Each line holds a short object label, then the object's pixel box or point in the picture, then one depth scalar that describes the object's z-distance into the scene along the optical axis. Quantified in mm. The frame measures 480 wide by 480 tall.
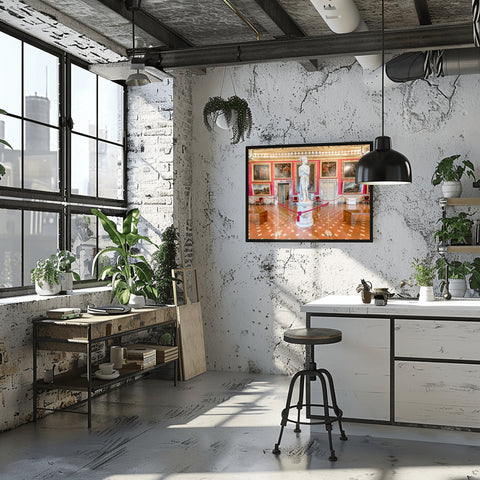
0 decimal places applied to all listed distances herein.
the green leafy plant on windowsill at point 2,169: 4652
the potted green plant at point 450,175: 6316
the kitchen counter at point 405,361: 4668
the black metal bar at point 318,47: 5109
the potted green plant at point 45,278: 5469
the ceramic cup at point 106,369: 5480
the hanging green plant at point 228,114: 6289
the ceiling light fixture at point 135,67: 5148
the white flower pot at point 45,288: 5484
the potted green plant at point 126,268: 6250
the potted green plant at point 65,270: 5641
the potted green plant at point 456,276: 6184
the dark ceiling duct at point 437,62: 5688
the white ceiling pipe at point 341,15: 4906
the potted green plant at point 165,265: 6867
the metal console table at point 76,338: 5125
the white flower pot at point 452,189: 6336
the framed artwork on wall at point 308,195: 6965
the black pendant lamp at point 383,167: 4609
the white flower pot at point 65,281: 5625
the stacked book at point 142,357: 5953
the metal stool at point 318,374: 4410
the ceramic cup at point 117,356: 5867
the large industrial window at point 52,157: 5332
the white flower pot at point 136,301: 6191
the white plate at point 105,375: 5449
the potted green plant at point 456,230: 6277
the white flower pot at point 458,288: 6180
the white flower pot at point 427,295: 5086
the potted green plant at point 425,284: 5090
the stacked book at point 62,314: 5250
